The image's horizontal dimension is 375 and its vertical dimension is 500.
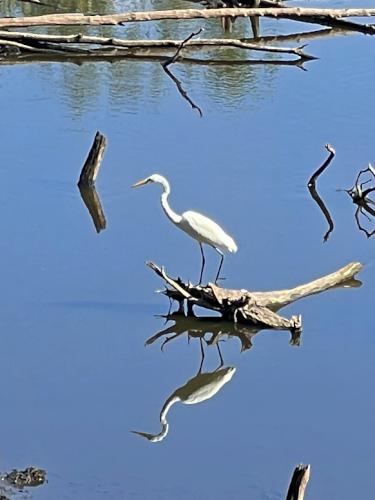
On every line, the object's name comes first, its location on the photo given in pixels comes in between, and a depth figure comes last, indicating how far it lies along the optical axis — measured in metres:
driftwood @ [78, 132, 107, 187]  22.34
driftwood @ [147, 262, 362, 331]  16.80
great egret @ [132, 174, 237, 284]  17.59
